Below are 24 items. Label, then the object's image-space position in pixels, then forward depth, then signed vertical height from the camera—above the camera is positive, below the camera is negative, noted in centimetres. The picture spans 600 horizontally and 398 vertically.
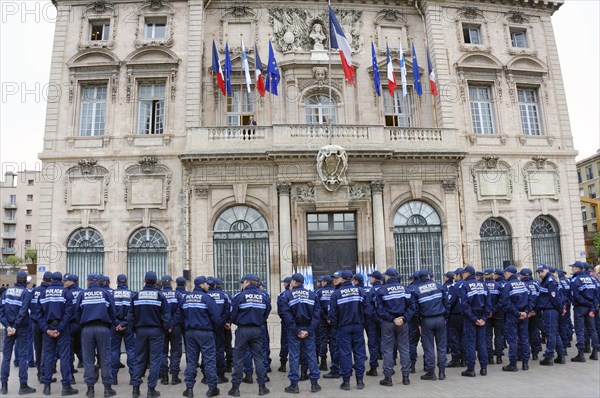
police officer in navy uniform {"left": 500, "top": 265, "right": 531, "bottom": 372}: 1031 -100
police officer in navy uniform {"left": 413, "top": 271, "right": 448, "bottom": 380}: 961 -102
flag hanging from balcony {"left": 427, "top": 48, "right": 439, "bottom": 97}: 2073 +805
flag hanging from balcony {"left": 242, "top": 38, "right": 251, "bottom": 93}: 1970 +855
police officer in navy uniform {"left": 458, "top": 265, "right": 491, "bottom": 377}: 986 -100
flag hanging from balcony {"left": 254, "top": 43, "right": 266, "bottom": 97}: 1991 +823
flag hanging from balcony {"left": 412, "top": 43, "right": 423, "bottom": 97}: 2075 +826
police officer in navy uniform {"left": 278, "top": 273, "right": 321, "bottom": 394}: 892 -98
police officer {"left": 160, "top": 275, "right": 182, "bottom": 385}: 965 -124
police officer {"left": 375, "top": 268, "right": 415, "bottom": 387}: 938 -88
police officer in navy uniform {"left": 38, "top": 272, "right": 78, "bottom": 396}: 913 -87
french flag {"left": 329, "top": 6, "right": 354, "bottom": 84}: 1919 +916
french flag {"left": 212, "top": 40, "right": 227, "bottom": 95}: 1995 +853
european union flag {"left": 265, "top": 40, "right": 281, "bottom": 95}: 1969 +821
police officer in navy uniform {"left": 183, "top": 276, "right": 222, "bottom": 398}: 865 -103
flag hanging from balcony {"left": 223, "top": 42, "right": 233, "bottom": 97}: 1984 +849
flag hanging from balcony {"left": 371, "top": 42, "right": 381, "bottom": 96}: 2039 +836
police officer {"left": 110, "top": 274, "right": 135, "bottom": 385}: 1020 -105
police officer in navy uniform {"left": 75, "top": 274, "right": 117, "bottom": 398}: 880 -95
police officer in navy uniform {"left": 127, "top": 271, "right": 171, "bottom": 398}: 873 -85
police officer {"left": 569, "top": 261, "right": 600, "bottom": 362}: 1098 -100
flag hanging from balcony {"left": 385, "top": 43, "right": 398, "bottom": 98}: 1988 +801
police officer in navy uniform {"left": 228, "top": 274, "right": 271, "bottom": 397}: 877 -101
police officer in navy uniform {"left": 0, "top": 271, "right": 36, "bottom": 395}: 934 -79
